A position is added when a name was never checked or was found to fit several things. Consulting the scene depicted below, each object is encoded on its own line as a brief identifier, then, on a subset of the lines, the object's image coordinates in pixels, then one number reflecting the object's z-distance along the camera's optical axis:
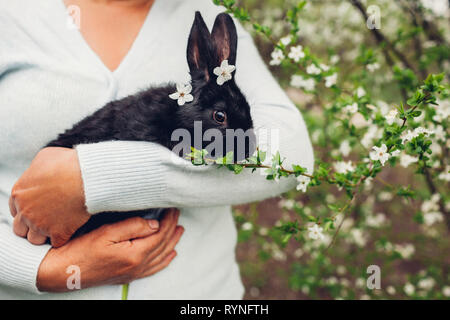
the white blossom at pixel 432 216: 1.09
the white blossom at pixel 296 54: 0.89
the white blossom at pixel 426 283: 1.10
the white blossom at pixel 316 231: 0.84
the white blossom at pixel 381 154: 0.80
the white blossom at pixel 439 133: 0.91
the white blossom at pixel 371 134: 0.93
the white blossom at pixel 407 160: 0.87
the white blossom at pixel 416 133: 0.80
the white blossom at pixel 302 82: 0.95
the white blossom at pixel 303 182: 0.82
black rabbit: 0.81
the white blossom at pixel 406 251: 1.16
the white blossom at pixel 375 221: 1.23
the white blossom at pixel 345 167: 0.88
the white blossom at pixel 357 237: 1.21
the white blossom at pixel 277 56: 0.89
